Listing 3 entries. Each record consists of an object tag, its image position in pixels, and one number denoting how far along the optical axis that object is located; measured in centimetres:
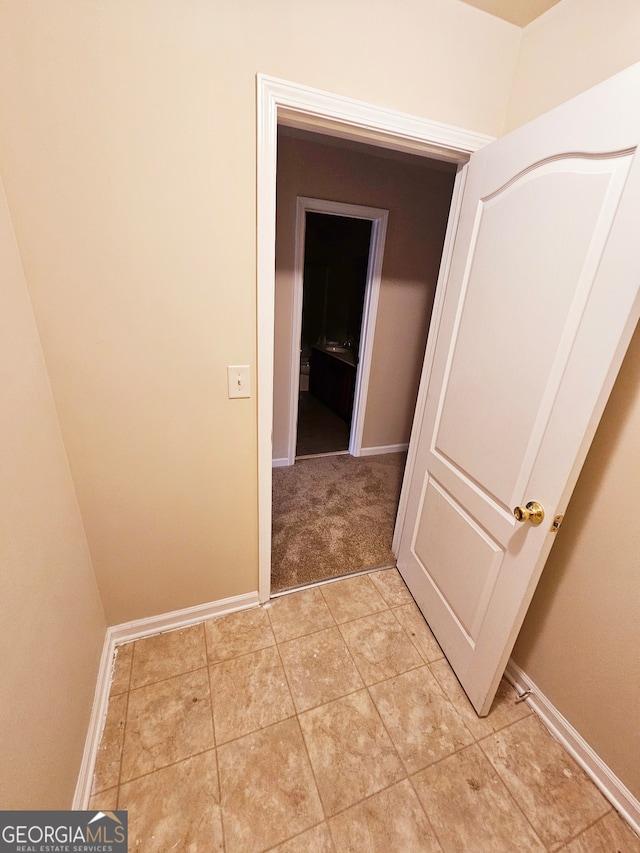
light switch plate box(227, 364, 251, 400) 125
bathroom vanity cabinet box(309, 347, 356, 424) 374
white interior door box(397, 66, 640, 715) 81
